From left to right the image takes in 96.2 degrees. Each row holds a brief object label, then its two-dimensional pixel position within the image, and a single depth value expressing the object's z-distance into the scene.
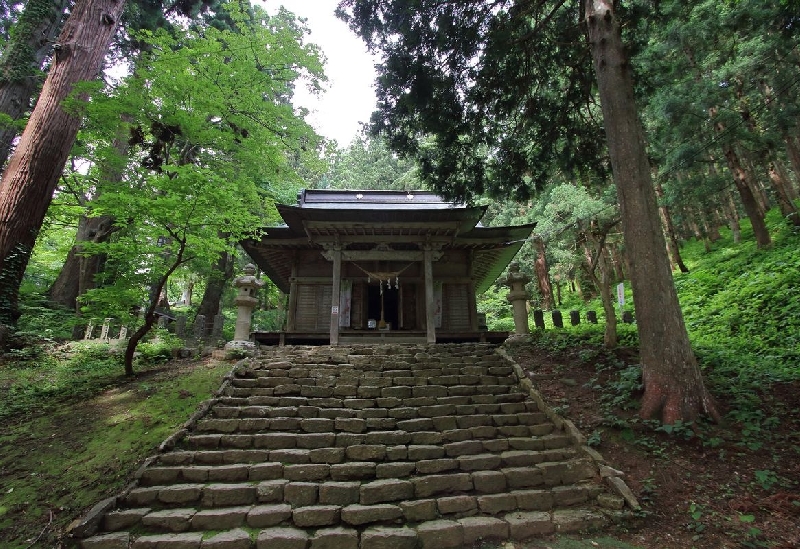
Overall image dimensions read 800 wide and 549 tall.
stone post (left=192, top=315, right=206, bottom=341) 12.59
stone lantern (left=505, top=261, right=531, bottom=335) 9.89
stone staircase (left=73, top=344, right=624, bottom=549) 3.72
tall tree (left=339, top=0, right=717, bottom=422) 5.38
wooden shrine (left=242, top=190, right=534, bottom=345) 10.24
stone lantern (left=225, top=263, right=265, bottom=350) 8.88
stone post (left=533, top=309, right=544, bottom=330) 10.64
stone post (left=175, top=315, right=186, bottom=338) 12.02
